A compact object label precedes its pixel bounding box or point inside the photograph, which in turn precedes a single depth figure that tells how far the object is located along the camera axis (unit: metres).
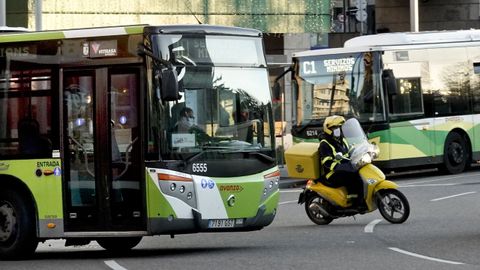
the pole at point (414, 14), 39.81
